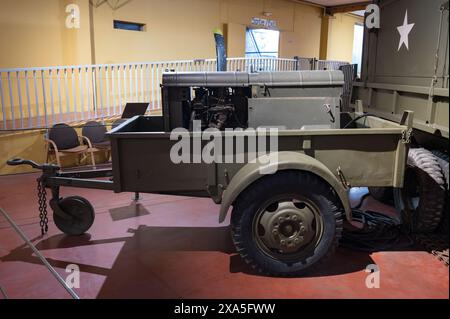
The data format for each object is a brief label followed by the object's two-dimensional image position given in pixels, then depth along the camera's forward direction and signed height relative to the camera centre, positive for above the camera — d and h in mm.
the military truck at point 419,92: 3379 -64
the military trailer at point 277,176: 2916 -669
